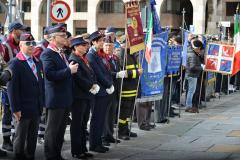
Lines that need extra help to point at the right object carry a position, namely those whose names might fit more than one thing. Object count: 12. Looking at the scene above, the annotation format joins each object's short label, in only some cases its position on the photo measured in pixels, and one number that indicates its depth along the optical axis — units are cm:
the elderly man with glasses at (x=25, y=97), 886
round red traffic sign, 1828
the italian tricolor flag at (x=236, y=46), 2011
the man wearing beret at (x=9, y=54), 1027
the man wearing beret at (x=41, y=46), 1082
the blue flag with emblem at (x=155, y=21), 1299
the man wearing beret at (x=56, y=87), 896
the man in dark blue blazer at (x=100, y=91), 1042
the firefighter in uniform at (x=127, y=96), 1215
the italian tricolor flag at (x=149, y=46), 1263
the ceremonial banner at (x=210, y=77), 1991
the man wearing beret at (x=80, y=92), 970
